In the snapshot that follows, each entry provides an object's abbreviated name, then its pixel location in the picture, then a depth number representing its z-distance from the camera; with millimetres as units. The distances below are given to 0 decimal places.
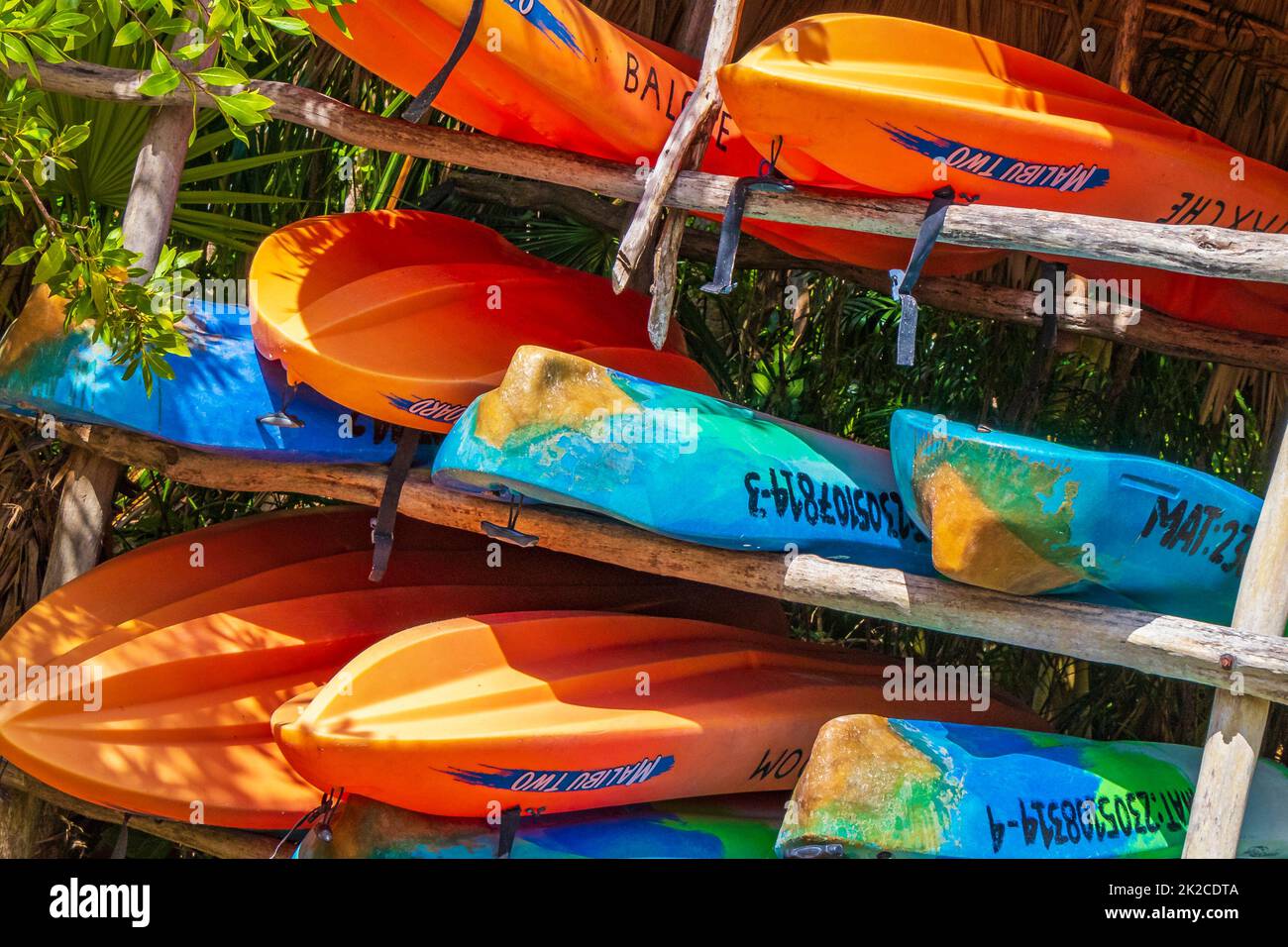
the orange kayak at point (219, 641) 3443
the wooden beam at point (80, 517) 3822
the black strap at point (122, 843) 3594
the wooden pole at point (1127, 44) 3930
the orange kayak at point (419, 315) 3438
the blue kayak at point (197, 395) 3500
